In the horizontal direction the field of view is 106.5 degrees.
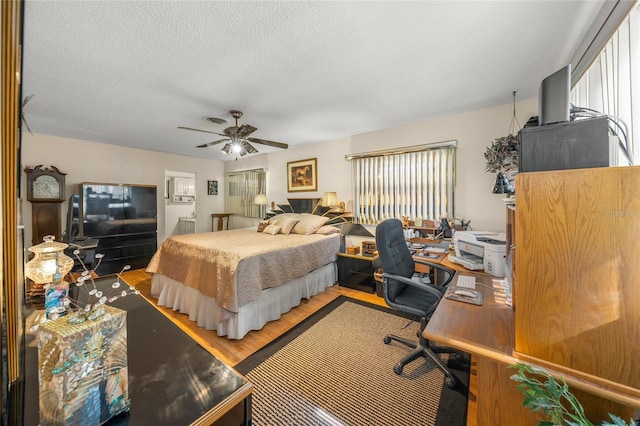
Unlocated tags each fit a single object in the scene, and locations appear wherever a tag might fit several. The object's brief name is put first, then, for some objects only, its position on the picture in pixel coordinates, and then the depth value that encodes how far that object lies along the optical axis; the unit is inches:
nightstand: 134.1
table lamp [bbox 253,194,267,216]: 203.9
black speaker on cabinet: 34.1
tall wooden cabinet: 30.1
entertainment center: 154.7
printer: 75.9
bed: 90.8
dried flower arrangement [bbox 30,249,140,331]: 23.3
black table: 24.5
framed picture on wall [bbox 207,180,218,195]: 236.8
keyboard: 66.8
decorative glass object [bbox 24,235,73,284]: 46.6
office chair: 70.6
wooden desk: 38.7
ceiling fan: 110.3
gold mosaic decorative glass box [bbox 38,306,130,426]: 20.9
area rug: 58.5
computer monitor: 37.3
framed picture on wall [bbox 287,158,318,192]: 175.7
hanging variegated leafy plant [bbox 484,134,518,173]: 103.0
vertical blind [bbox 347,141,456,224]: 123.7
